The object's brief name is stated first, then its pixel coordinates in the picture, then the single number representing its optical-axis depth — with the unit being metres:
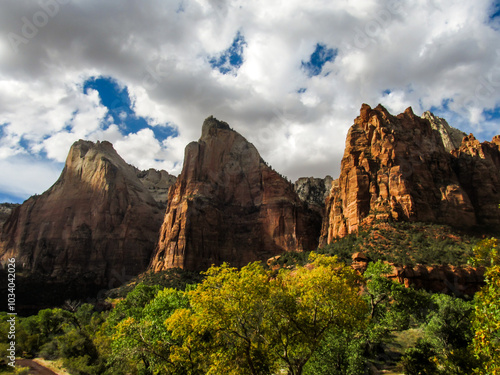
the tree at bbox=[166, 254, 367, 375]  16.30
